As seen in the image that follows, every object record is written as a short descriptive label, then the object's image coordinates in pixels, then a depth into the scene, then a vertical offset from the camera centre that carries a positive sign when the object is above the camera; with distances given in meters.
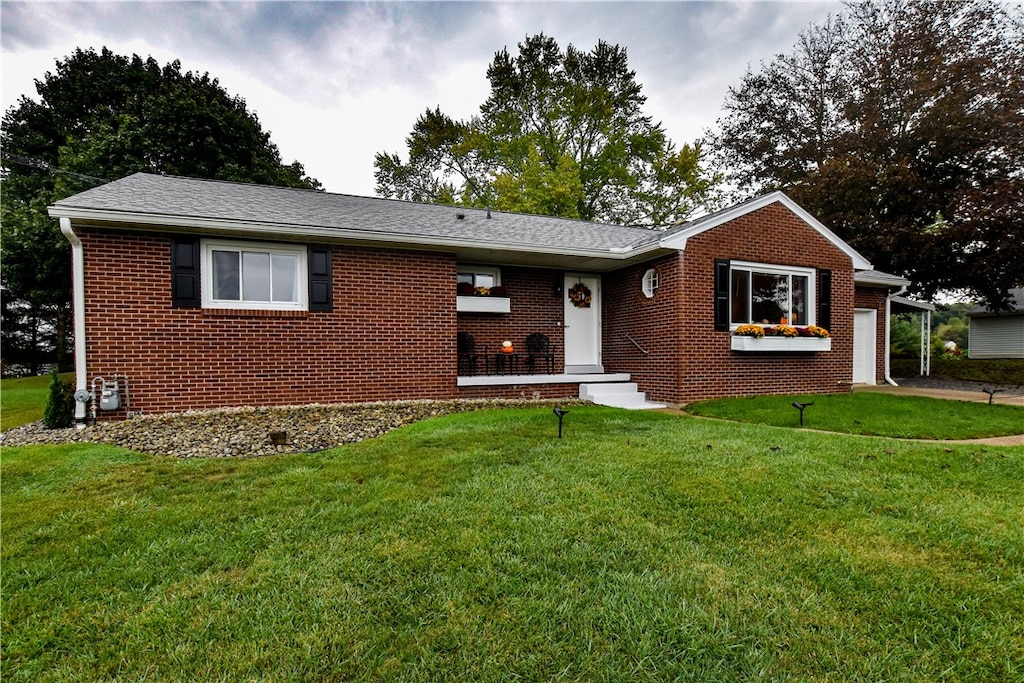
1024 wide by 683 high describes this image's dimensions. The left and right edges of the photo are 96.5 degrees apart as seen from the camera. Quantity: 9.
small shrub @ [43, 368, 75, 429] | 6.16 -0.93
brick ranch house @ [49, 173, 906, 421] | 6.62 +0.71
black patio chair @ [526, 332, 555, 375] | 9.78 -0.29
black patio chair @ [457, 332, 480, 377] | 9.23 -0.34
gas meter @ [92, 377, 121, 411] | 6.26 -0.73
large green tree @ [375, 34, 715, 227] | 23.27 +10.50
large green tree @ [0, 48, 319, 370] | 16.83 +8.28
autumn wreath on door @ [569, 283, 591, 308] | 10.27 +0.95
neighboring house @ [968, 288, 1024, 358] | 19.81 +0.09
